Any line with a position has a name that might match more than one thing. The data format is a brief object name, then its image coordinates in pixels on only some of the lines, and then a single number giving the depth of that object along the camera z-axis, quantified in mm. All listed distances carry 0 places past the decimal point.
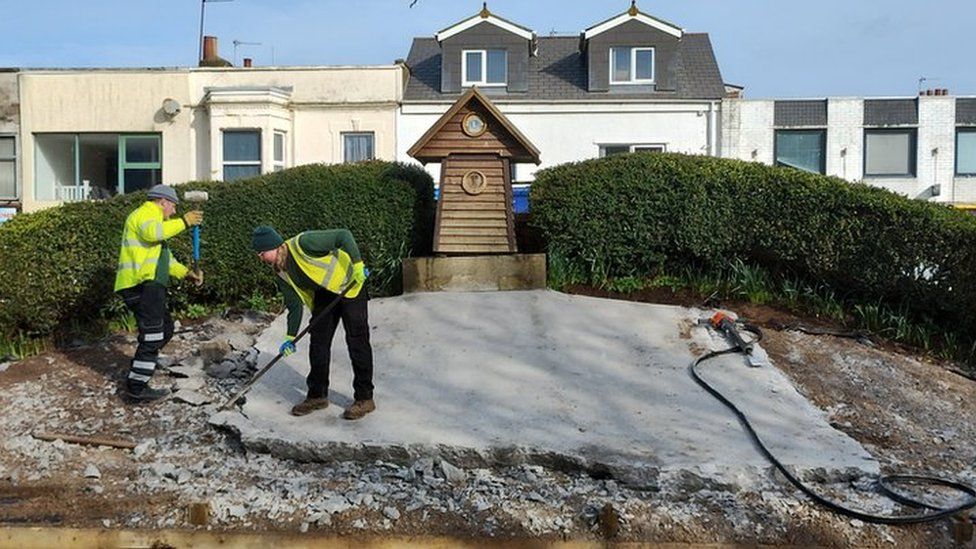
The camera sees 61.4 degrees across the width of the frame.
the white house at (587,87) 20828
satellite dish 20312
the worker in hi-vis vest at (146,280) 6484
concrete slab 5359
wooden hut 9703
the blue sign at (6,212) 20033
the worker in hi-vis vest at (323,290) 5902
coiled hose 4539
